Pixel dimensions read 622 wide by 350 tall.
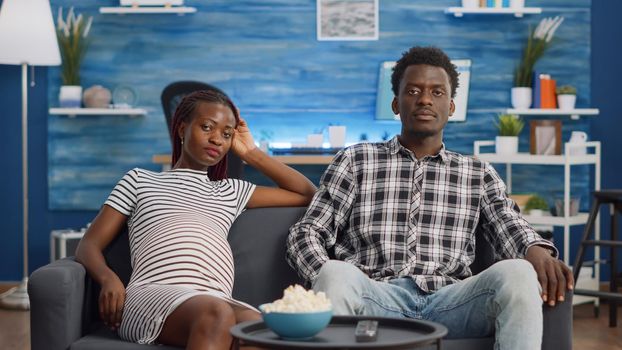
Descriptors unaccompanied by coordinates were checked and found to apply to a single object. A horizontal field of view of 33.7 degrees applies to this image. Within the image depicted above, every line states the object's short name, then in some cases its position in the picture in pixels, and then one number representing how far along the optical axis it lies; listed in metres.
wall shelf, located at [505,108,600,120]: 5.79
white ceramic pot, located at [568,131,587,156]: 5.54
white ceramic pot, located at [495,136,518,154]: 5.64
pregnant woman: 2.58
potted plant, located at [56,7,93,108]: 5.93
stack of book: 5.84
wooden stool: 4.82
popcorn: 2.01
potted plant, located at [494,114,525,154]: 5.64
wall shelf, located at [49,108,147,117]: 5.89
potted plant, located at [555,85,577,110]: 5.81
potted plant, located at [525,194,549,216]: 5.44
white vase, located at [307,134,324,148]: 5.82
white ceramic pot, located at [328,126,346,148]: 5.86
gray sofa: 2.65
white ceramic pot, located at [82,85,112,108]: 5.95
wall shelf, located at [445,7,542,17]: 5.87
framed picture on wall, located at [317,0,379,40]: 6.05
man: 2.79
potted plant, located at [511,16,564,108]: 5.89
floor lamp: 5.65
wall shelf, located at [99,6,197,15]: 5.91
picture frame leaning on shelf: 5.50
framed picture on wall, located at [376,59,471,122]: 5.92
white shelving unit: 5.34
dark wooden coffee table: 1.94
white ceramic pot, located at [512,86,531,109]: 5.88
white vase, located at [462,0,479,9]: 5.90
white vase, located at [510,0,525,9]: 5.89
